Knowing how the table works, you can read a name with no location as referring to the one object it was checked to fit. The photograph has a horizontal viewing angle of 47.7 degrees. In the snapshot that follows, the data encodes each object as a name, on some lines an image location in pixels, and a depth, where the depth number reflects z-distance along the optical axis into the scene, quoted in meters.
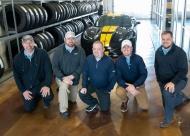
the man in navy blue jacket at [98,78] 3.01
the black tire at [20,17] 5.05
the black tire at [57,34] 7.06
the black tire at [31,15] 5.27
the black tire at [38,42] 5.61
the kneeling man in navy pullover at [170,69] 2.66
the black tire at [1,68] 4.25
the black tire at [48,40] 6.12
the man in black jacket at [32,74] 3.09
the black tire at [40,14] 5.73
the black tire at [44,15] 5.96
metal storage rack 4.70
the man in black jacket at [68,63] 3.07
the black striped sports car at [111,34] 5.68
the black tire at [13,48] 5.33
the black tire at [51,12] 6.64
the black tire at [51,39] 6.40
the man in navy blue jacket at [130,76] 2.95
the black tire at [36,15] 5.51
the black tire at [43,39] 5.87
